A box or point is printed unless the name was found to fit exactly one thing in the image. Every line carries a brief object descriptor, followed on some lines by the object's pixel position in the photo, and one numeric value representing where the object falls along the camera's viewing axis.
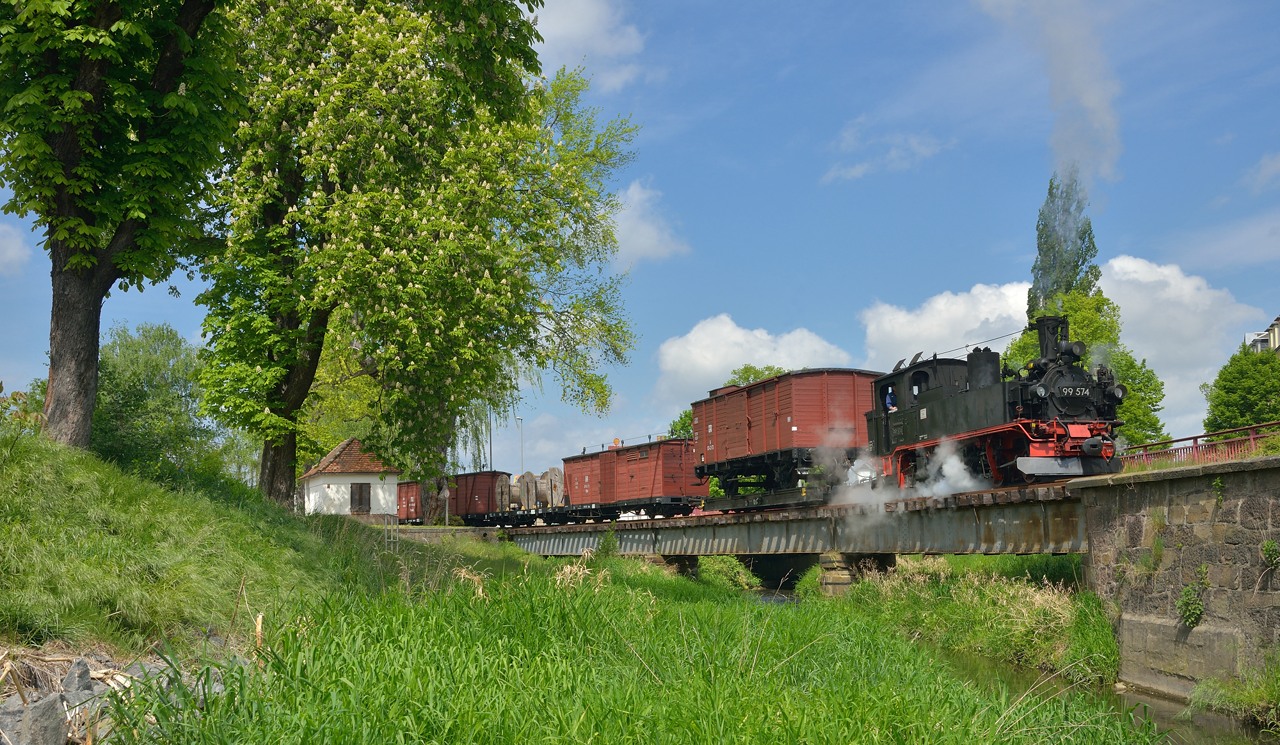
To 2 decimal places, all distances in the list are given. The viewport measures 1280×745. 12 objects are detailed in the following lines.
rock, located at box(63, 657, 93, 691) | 6.23
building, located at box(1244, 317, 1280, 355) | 79.19
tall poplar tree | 56.69
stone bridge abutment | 12.73
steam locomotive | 19.22
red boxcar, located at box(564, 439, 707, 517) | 35.44
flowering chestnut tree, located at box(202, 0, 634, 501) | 18.98
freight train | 19.50
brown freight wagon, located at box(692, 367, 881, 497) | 27.05
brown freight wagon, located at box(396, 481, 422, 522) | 48.47
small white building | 51.34
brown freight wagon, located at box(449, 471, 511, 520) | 44.59
